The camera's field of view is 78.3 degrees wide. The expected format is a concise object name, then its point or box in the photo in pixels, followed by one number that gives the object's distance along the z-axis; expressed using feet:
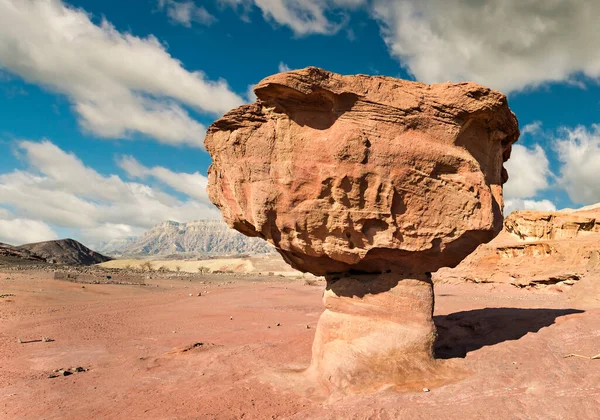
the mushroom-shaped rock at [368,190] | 20.94
